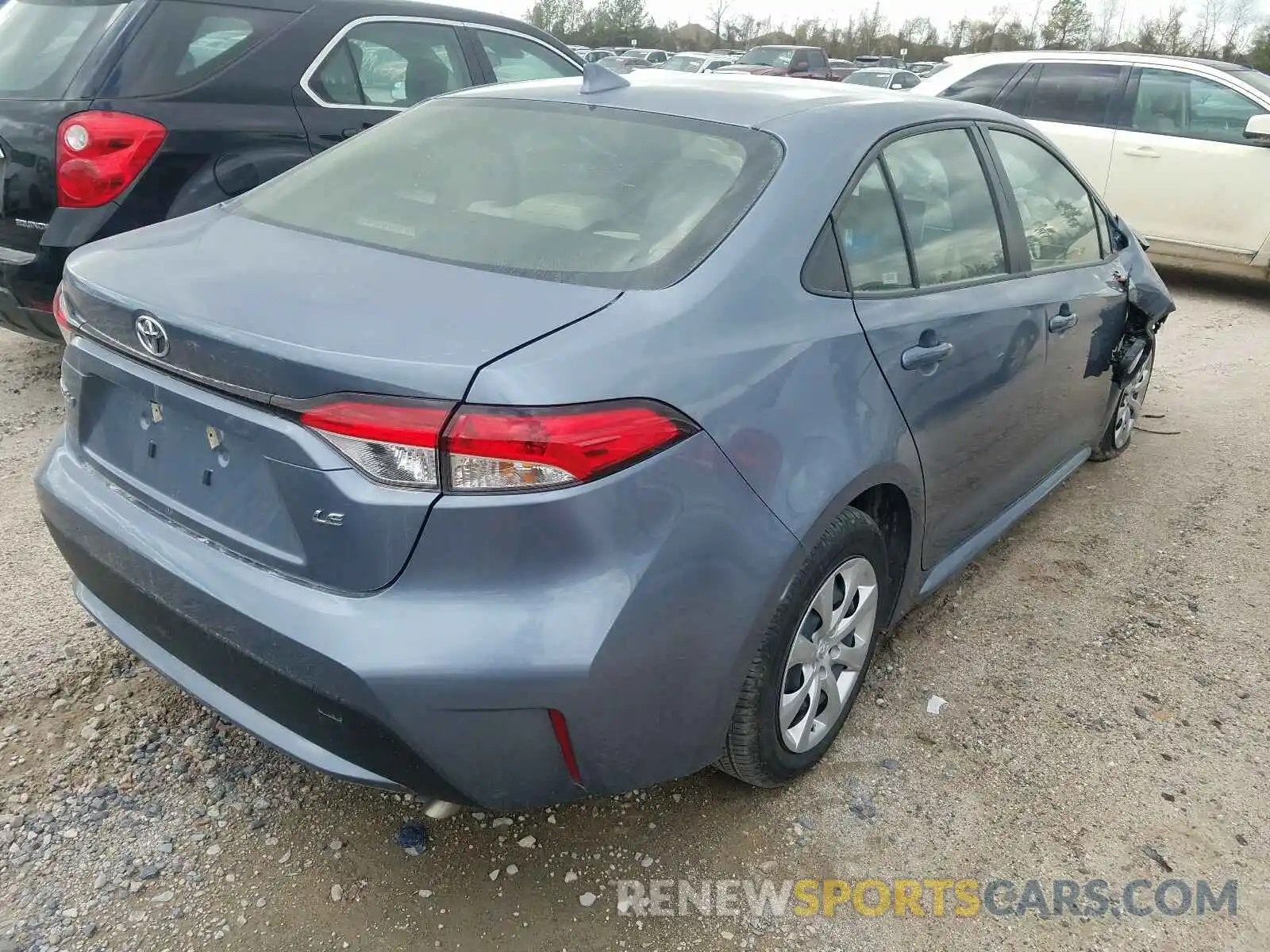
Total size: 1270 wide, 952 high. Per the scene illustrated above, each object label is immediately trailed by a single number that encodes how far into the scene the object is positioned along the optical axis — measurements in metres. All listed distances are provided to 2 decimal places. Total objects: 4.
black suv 3.72
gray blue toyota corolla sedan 1.66
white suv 7.21
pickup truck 26.06
